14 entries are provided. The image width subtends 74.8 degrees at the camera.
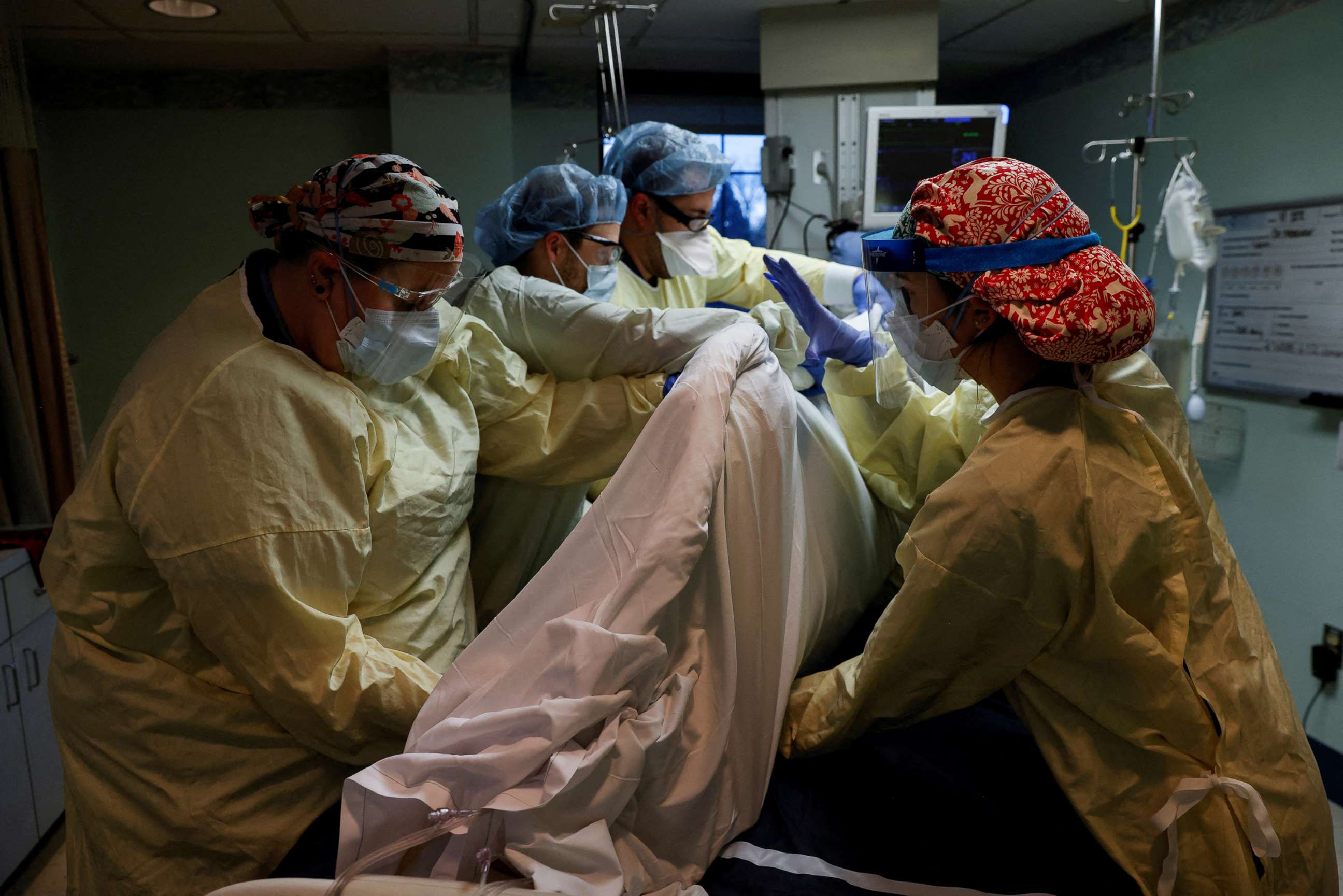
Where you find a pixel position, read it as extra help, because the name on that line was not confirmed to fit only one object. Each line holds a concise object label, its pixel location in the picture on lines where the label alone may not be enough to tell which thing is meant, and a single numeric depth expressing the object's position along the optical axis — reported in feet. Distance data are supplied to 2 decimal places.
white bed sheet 3.02
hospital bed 2.81
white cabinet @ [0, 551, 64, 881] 7.18
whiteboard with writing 8.19
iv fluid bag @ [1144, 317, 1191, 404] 8.26
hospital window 12.17
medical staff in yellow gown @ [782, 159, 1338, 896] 3.26
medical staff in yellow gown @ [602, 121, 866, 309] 7.49
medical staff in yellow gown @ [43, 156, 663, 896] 3.44
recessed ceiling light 9.38
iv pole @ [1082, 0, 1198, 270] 6.84
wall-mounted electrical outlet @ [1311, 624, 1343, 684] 8.36
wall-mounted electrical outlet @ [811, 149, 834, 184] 10.94
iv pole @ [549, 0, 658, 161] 7.58
